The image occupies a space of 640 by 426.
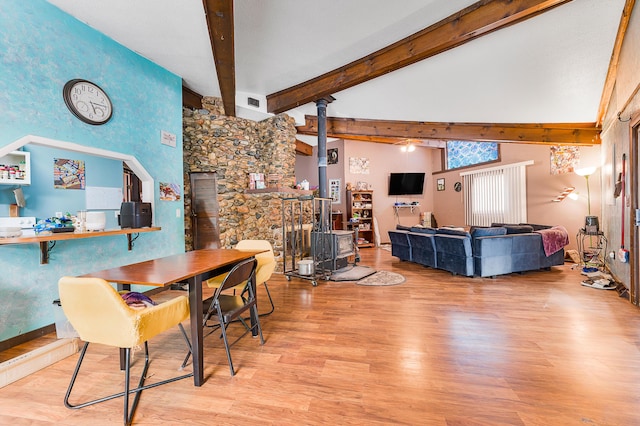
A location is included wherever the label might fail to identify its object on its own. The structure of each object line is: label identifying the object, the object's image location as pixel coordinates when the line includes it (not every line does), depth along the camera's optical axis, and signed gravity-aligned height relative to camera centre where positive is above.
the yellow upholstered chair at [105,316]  1.41 -0.54
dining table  1.65 -0.39
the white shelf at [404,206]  8.47 +0.16
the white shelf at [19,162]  2.22 +0.44
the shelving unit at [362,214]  7.80 -0.07
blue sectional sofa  4.35 -0.64
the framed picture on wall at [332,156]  8.12 +1.66
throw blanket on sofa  4.62 -0.52
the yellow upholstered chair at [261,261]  2.71 -0.50
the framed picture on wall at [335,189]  8.07 +0.67
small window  7.35 +1.61
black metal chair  1.91 -0.71
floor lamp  4.62 -0.25
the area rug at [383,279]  4.15 -1.05
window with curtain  6.56 +0.39
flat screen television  8.40 +0.85
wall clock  2.71 +1.17
